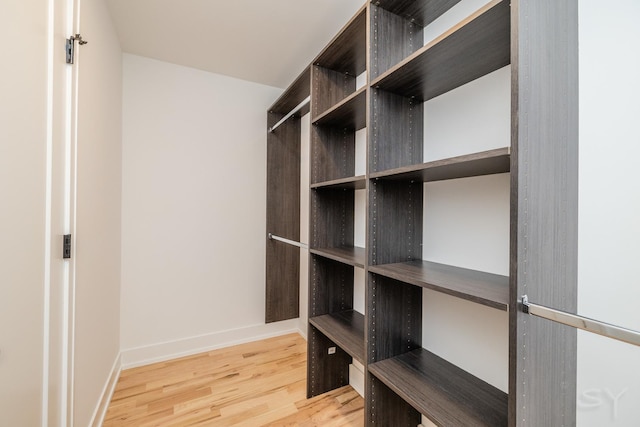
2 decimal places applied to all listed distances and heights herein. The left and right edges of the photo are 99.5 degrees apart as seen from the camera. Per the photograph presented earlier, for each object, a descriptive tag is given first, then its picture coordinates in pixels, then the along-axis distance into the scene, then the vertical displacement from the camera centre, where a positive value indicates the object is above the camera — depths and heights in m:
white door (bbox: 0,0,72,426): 0.81 +0.00
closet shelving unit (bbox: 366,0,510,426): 0.98 -0.05
